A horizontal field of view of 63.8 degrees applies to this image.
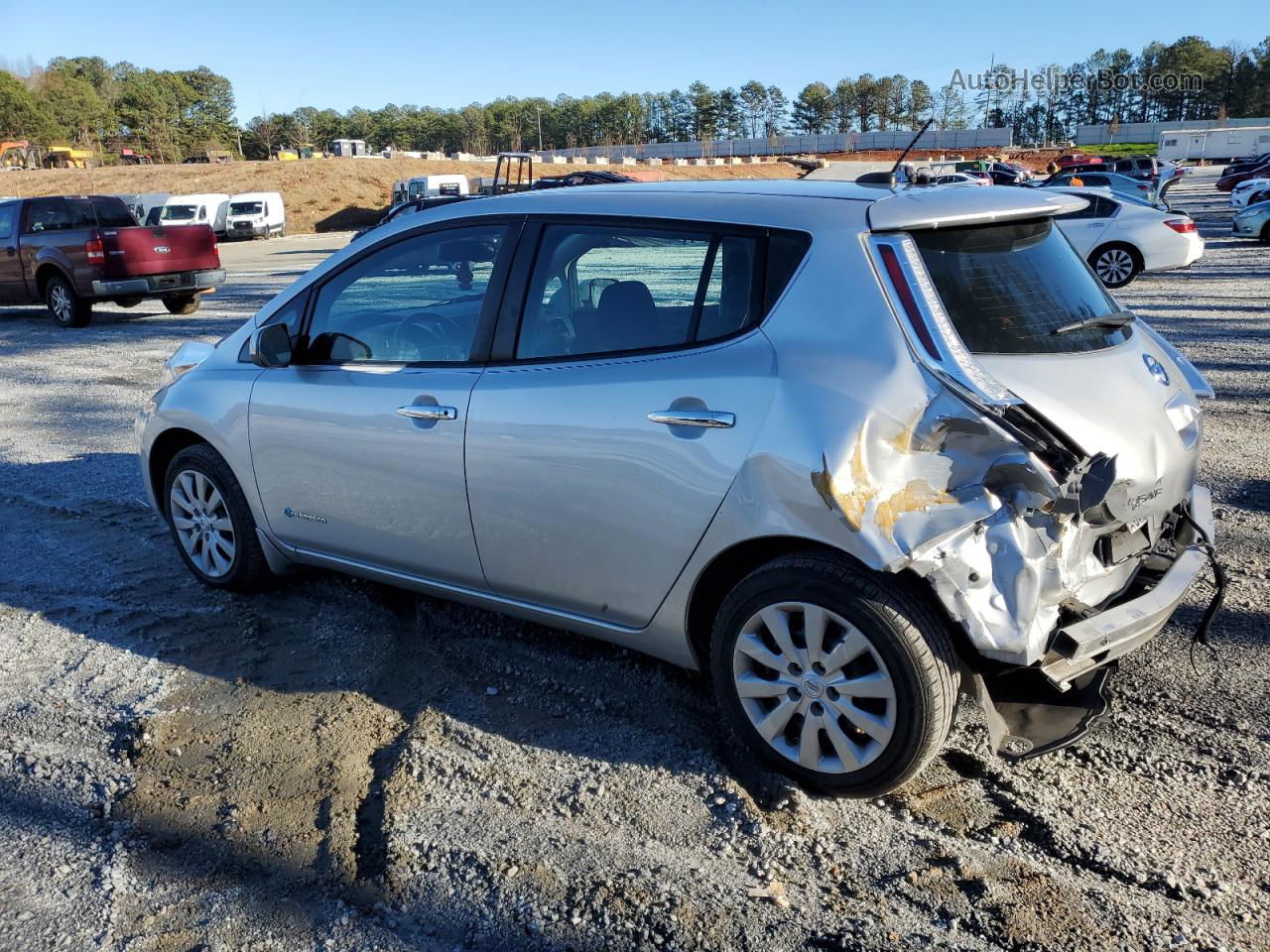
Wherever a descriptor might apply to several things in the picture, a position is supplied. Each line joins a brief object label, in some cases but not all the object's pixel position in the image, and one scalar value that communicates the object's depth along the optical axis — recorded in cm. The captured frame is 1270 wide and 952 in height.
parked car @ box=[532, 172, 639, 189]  2356
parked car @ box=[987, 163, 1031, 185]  3400
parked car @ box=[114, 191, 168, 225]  3553
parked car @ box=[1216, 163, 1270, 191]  3950
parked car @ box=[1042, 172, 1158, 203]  2594
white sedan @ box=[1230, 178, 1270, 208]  2588
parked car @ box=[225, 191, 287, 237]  3853
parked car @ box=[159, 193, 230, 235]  3625
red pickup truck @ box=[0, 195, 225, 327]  1439
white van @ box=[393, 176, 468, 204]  3688
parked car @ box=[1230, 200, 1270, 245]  2145
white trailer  8169
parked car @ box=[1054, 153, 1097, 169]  5993
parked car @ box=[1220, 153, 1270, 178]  4295
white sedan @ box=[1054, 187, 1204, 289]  1516
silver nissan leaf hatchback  277
